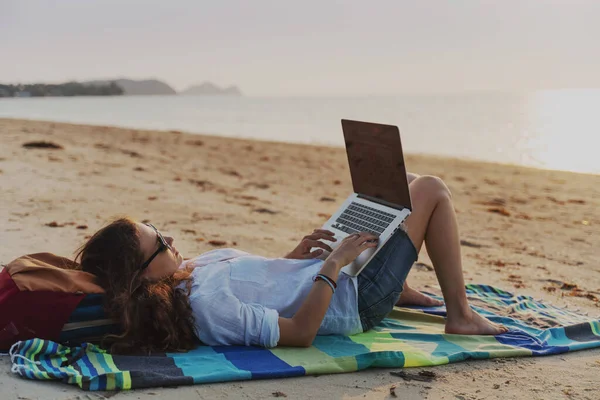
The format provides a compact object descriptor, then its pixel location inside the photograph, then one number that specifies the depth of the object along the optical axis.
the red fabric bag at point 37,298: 2.95
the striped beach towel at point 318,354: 2.82
